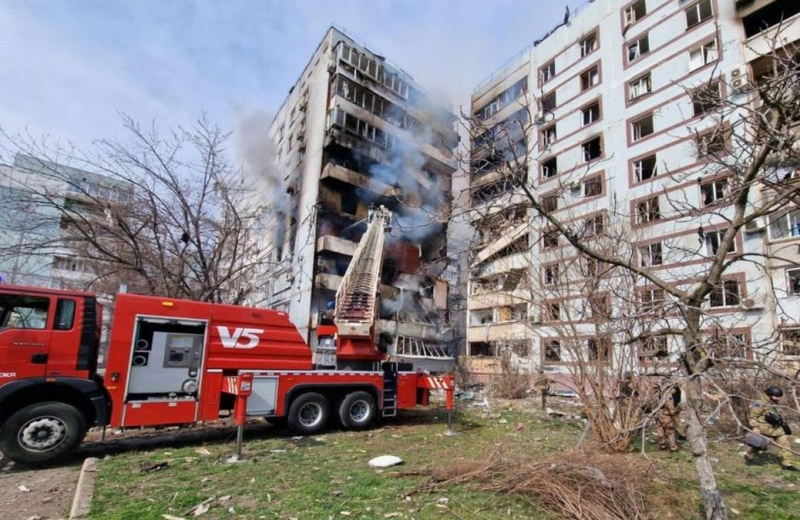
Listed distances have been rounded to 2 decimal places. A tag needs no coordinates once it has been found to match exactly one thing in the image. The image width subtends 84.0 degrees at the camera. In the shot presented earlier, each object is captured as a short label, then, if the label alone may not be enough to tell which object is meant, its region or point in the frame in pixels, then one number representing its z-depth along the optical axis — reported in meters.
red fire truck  6.22
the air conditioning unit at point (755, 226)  16.72
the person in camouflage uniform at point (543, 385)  13.73
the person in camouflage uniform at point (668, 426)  7.68
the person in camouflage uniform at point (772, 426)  6.78
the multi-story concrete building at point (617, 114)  10.61
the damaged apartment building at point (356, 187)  26.33
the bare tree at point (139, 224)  11.03
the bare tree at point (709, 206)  3.29
